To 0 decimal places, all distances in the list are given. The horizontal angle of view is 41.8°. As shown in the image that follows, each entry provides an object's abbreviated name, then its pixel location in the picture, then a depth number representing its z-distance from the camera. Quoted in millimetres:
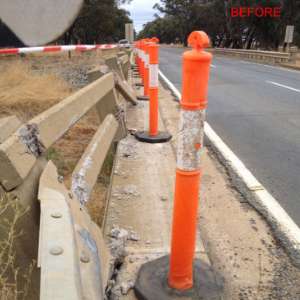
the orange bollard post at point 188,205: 2023
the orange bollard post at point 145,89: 8296
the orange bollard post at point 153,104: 5336
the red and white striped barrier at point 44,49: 9016
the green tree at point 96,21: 45938
